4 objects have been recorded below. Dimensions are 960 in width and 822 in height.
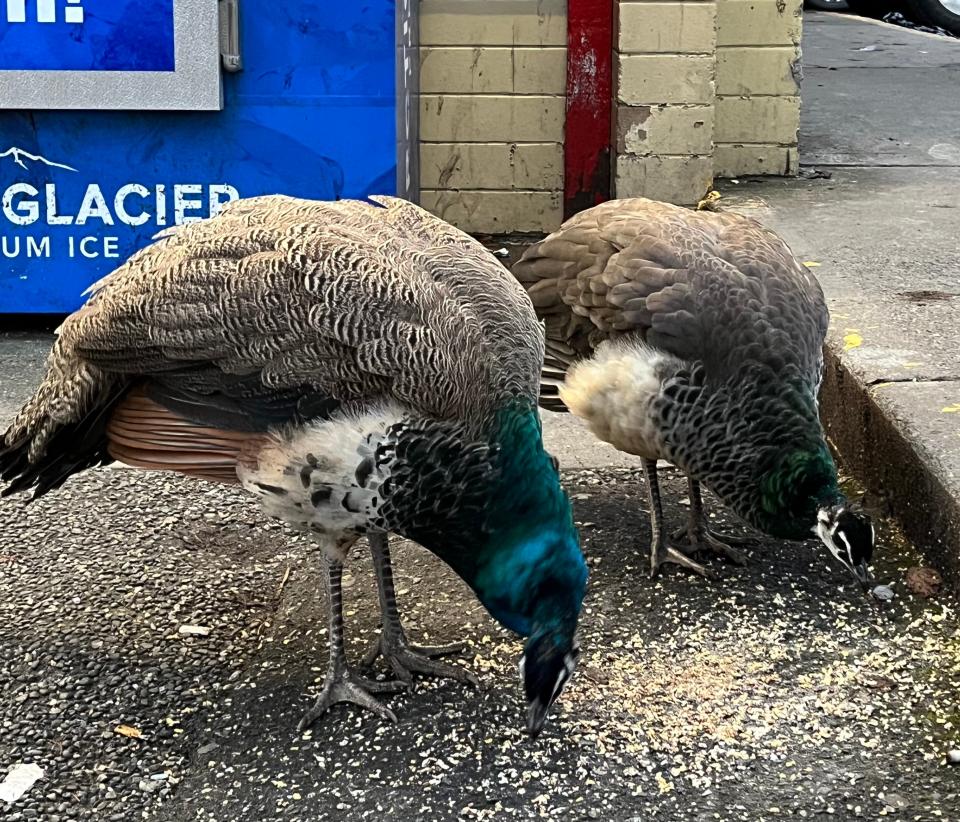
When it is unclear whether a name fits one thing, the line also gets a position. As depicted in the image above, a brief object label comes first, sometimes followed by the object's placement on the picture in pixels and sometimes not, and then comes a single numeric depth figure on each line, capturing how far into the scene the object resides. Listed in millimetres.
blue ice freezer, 5125
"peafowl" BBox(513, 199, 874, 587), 3561
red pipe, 6387
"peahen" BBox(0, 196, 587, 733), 2928
